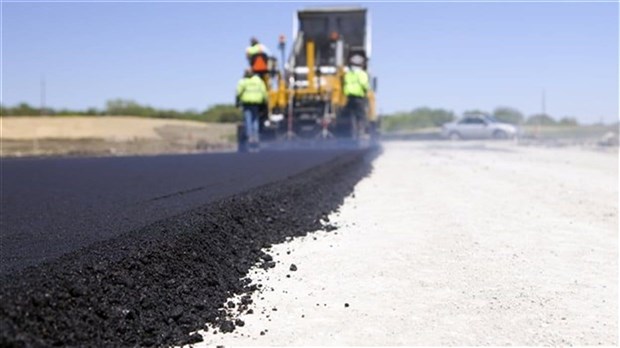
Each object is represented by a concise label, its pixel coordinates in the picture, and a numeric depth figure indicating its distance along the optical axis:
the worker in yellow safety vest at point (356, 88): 22.59
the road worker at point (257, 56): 21.70
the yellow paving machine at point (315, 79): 22.66
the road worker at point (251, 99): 21.59
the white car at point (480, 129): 43.66
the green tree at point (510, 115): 64.11
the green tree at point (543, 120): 65.44
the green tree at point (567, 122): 73.92
